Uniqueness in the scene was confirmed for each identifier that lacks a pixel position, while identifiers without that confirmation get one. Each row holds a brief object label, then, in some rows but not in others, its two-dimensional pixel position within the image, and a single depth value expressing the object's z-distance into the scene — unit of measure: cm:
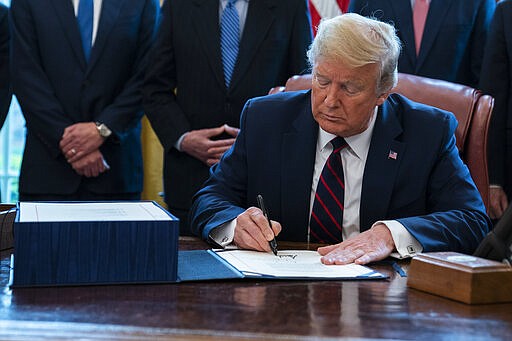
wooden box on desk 190
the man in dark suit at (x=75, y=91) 427
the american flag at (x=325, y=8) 495
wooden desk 158
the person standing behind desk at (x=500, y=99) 401
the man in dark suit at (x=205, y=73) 412
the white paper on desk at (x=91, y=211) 197
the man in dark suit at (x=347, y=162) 274
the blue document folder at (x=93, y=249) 190
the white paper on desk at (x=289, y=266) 214
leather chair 312
